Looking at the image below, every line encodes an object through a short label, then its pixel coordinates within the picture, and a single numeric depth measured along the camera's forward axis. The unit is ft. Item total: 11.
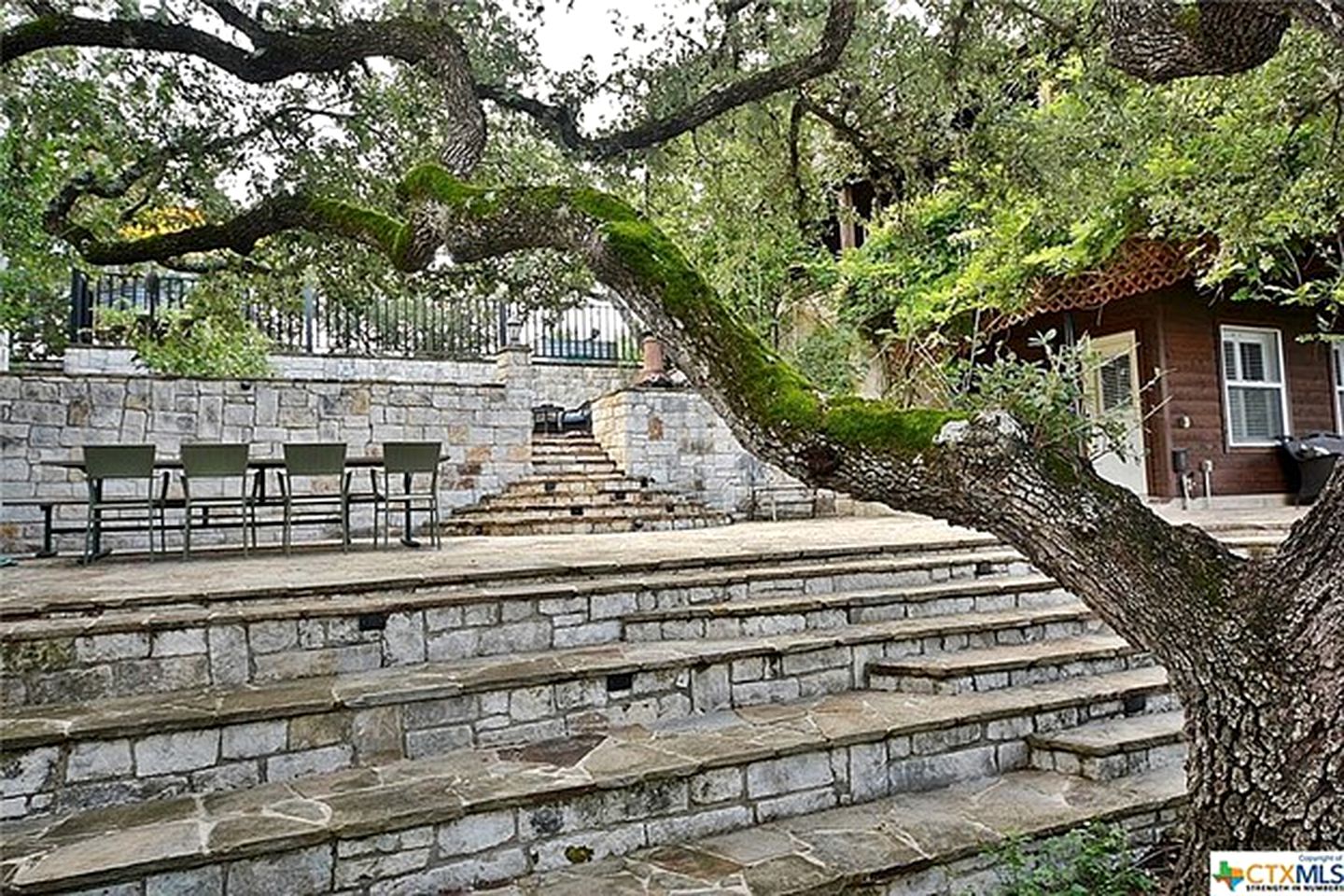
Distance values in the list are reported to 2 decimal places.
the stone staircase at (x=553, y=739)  8.68
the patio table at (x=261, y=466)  19.47
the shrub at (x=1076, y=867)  8.64
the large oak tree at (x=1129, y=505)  7.16
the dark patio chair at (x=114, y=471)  18.07
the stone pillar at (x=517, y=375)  30.01
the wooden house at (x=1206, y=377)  32.30
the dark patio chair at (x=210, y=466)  18.83
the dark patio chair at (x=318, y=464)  19.98
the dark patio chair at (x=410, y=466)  21.09
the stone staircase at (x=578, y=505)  28.22
